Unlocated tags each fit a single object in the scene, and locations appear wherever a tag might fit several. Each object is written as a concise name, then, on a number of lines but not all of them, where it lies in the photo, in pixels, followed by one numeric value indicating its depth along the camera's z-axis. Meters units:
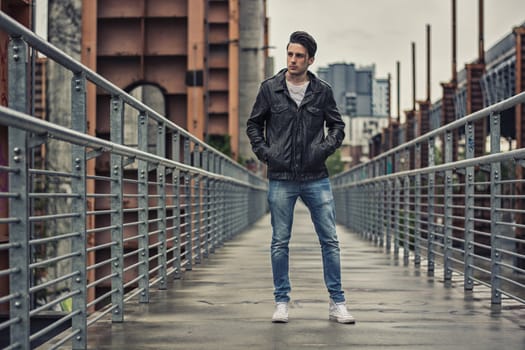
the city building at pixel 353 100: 163.51
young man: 6.18
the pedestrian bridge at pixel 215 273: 4.05
